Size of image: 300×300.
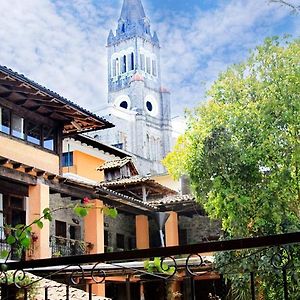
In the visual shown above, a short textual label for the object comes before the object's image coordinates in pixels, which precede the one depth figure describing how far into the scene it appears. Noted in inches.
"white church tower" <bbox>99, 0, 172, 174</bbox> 2175.4
